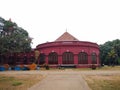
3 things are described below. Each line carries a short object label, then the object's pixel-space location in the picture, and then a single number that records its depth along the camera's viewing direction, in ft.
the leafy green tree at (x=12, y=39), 61.67
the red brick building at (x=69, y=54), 66.51
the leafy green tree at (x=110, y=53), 105.00
